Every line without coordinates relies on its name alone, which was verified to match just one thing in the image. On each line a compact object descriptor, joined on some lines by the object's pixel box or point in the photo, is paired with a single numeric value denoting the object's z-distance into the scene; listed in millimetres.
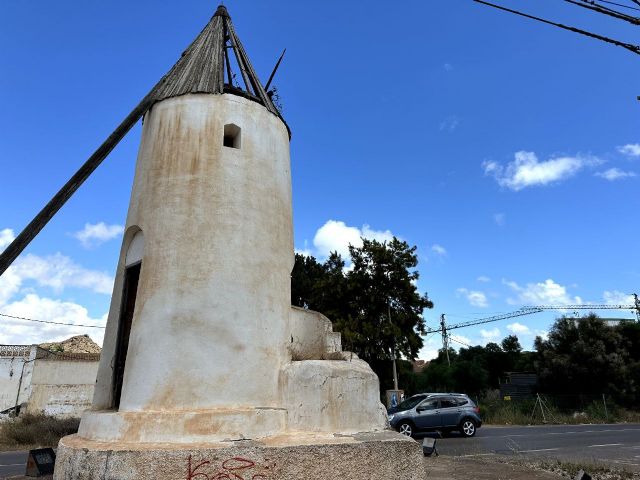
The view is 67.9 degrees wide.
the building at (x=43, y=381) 26328
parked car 18047
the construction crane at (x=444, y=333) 59544
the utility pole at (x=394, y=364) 25531
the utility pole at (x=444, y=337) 59681
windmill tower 5254
